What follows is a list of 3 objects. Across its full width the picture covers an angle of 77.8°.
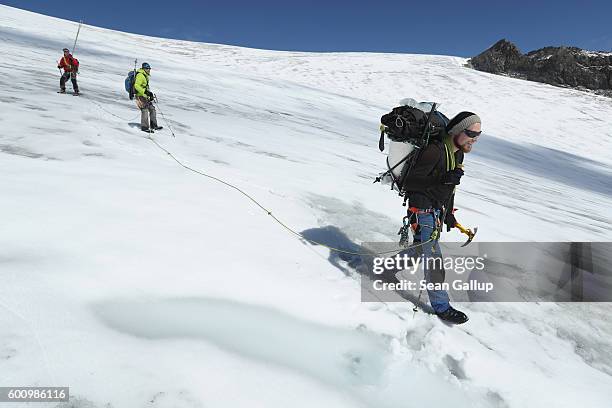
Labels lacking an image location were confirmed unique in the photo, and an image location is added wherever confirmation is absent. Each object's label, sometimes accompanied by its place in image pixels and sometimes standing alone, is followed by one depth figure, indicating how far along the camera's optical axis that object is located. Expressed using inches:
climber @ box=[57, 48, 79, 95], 406.3
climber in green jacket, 307.6
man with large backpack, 125.3
